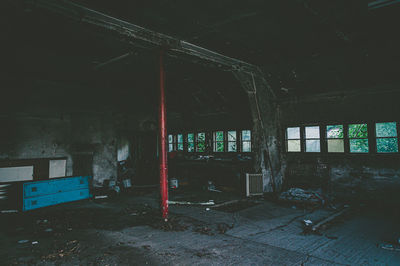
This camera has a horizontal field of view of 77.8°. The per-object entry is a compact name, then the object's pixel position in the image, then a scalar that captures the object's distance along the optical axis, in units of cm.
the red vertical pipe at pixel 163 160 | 586
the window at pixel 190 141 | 1193
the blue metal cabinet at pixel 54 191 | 702
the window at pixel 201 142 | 1147
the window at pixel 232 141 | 1041
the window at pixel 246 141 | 1002
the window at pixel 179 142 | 1242
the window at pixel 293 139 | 874
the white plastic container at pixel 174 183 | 1017
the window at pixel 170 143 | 1286
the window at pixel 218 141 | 1083
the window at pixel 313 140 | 831
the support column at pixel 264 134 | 855
